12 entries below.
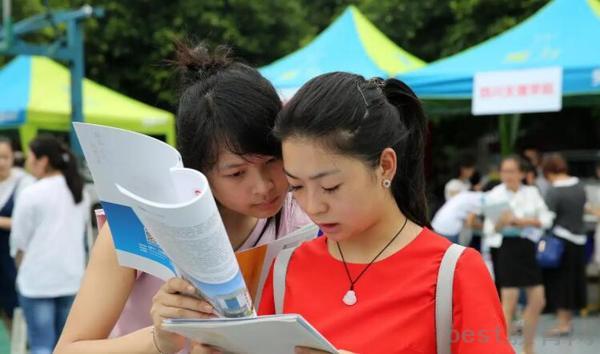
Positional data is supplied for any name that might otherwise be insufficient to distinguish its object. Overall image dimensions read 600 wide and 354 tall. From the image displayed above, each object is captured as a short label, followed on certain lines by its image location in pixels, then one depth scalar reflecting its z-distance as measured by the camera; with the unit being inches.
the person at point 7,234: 273.0
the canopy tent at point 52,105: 420.2
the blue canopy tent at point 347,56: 394.3
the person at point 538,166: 382.1
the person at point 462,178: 395.9
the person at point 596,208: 372.8
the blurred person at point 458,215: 342.0
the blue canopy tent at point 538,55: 290.8
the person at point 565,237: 341.4
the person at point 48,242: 235.3
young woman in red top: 64.0
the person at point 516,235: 305.3
